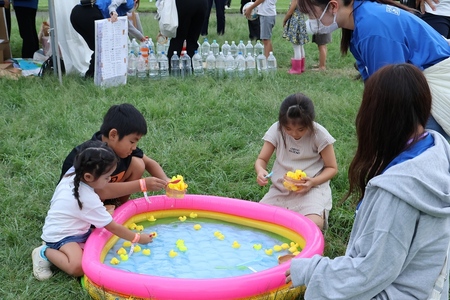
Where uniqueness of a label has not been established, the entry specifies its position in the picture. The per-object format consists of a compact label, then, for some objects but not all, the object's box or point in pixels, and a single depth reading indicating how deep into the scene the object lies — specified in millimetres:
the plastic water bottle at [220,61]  7204
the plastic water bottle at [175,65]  7094
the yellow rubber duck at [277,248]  3369
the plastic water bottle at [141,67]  7133
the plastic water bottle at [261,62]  7406
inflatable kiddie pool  2594
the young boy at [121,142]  3379
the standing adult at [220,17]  10852
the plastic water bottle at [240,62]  7109
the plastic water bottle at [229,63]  7017
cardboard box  7758
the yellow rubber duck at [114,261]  3139
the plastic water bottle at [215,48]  7505
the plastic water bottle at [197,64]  7105
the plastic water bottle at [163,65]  7029
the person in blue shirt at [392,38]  2787
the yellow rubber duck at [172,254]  3246
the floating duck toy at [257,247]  3375
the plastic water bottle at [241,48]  7473
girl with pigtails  2984
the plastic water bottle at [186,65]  7094
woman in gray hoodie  1905
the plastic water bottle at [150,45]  7395
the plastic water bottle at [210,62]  7156
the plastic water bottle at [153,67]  7028
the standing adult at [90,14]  6582
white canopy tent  7195
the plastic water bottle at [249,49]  7697
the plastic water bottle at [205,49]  7634
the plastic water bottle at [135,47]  7508
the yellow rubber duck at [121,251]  3260
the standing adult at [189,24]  6727
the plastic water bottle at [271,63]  7427
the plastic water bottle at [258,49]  7598
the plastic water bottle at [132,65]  7199
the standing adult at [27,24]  7844
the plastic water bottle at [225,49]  7617
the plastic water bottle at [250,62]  7226
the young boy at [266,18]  7848
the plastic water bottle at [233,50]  7635
